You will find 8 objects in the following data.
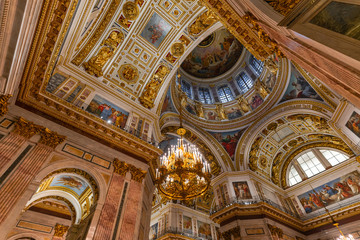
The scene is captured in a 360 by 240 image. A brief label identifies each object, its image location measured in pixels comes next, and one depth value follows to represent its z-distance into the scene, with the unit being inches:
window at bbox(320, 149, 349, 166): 581.3
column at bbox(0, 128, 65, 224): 182.7
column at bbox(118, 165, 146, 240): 232.0
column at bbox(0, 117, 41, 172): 201.6
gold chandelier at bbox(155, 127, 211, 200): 244.4
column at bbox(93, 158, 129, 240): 218.1
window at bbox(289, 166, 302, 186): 641.7
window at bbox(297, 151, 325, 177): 615.3
